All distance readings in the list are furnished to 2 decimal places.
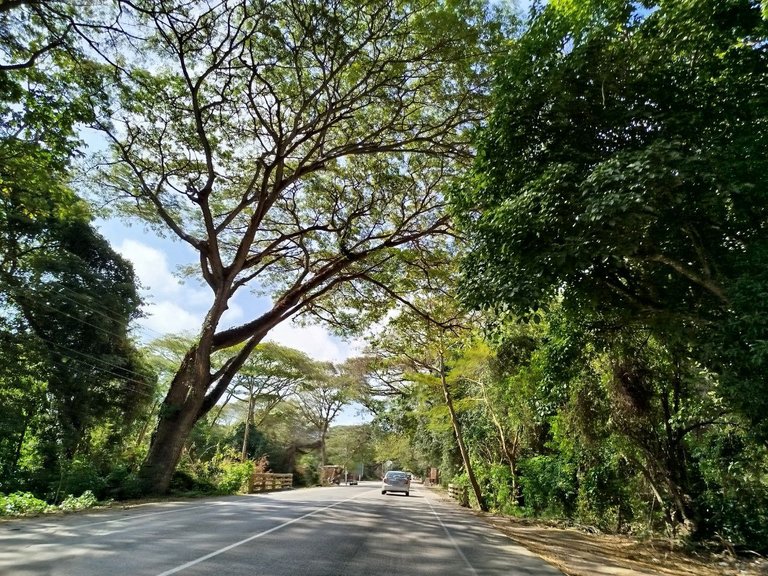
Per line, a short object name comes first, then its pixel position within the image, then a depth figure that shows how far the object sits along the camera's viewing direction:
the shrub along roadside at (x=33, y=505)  9.61
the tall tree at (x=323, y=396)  36.59
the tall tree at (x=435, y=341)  17.39
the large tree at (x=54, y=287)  8.84
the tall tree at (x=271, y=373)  31.86
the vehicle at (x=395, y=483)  28.29
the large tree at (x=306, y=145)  10.53
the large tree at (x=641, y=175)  5.17
